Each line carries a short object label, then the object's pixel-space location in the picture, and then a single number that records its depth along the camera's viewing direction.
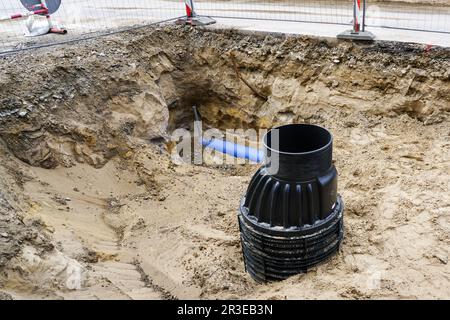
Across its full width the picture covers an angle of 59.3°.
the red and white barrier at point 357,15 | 6.29
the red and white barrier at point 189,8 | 7.95
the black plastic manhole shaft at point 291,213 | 3.56
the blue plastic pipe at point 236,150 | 6.79
